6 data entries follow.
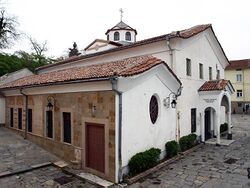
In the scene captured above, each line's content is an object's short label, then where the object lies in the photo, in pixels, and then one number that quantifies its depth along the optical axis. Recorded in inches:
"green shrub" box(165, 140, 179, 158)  478.9
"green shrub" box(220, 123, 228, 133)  752.8
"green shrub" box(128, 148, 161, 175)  380.8
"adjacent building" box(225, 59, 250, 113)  1673.2
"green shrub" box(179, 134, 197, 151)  531.0
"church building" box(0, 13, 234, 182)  373.7
